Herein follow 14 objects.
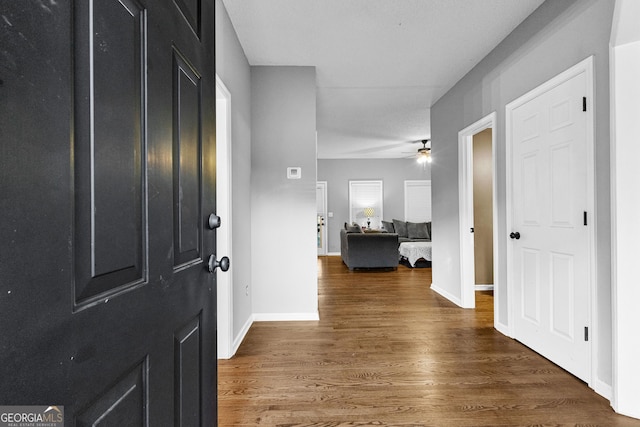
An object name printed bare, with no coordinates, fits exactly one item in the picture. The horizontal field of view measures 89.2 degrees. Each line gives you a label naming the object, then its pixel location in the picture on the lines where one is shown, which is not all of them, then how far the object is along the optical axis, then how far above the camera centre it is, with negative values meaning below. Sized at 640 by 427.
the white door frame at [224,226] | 2.41 -0.10
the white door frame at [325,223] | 8.77 -0.32
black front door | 0.42 +0.01
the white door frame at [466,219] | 3.67 -0.10
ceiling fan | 6.81 +1.21
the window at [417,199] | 8.94 +0.32
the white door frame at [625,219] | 1.71 -0.06
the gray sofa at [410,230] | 7.74 -0.47
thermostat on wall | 3.31 +0.38
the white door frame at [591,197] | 1.95 +0.07
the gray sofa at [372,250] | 6.15 -0.74
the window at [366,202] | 8.90 +0.25
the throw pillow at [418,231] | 7.78 -0.50
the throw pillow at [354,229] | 7.26 -0.40
